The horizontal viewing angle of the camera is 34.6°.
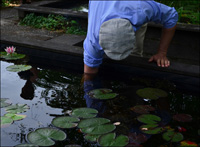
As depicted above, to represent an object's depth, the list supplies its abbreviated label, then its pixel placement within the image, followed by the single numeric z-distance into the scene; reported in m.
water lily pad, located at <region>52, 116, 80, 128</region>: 2.03
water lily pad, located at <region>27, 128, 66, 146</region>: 1.84
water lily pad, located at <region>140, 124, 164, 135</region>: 2.00
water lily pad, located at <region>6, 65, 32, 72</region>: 2.89
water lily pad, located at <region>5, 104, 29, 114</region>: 2.19
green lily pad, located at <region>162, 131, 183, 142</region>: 1.93
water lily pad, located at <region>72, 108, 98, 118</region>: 2.15
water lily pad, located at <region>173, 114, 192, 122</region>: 2.19
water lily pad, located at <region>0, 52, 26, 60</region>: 3.14
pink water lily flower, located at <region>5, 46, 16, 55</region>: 3.10
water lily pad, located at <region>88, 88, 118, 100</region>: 2.44
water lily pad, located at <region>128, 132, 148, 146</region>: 1.90
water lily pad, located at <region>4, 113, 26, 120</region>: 2.10
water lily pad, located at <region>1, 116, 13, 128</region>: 2.03
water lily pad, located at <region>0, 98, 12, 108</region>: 2.28
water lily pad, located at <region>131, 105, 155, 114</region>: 2.25
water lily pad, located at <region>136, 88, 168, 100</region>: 2.50
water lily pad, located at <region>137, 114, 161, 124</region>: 2.11
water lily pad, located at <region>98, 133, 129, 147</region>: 1.84
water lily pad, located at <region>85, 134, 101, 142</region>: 1.88
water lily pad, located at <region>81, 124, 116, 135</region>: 1.95
